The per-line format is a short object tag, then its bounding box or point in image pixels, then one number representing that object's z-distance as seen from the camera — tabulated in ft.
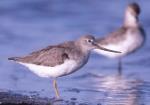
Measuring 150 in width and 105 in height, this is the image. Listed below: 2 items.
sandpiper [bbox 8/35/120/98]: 39.60
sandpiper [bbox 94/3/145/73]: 52.49
